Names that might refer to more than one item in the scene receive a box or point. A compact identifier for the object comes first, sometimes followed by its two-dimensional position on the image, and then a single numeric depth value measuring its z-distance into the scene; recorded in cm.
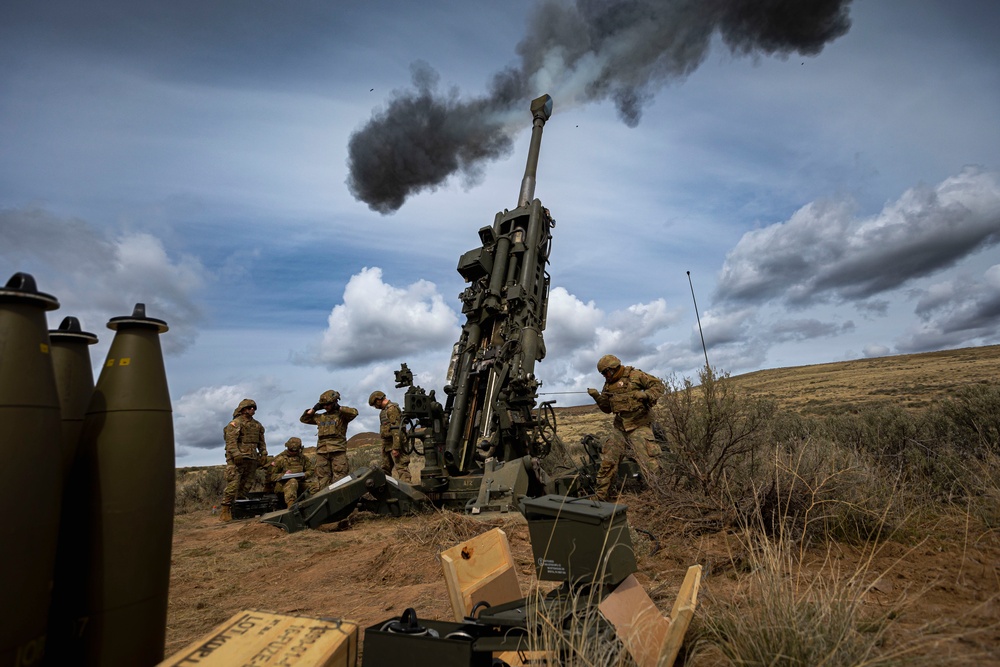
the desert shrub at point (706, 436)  558
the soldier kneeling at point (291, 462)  1184
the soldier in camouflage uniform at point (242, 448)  1124
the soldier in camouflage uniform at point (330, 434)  1170
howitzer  836
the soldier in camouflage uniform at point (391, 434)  1201
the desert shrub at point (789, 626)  219
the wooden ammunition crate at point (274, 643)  188
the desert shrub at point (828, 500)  437
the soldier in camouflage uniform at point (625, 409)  760
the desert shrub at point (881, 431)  821
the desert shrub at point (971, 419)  762
